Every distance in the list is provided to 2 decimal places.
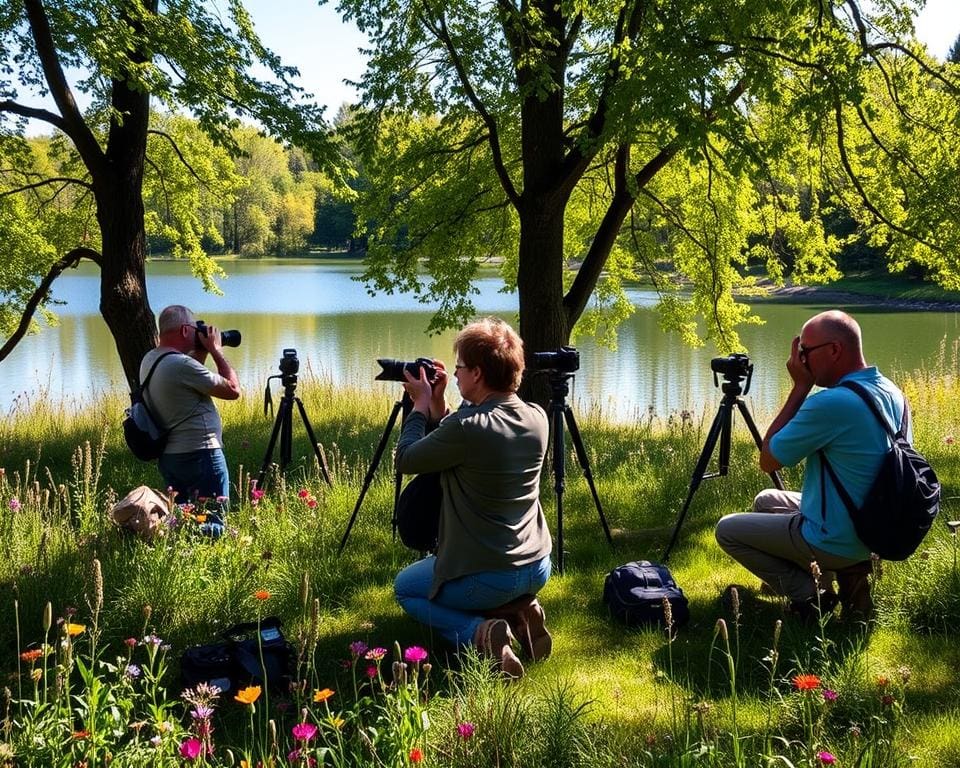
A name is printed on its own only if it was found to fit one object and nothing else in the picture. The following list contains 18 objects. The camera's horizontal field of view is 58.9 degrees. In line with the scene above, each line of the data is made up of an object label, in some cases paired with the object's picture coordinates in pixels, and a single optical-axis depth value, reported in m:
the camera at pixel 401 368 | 3.55
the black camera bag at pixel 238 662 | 2.93
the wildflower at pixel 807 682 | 1.94
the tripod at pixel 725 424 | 4.28
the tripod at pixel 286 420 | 5.40
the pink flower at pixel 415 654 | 2.16
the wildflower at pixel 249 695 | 1.80
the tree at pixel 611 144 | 5.42
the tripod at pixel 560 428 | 4.36
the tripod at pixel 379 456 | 4.40
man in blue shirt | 3.30
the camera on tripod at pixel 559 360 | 4.30
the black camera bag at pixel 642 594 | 3.63
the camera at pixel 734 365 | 4.22
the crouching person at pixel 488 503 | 3.09
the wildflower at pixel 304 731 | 1.81
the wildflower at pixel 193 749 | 1.72
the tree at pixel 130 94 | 6.58
